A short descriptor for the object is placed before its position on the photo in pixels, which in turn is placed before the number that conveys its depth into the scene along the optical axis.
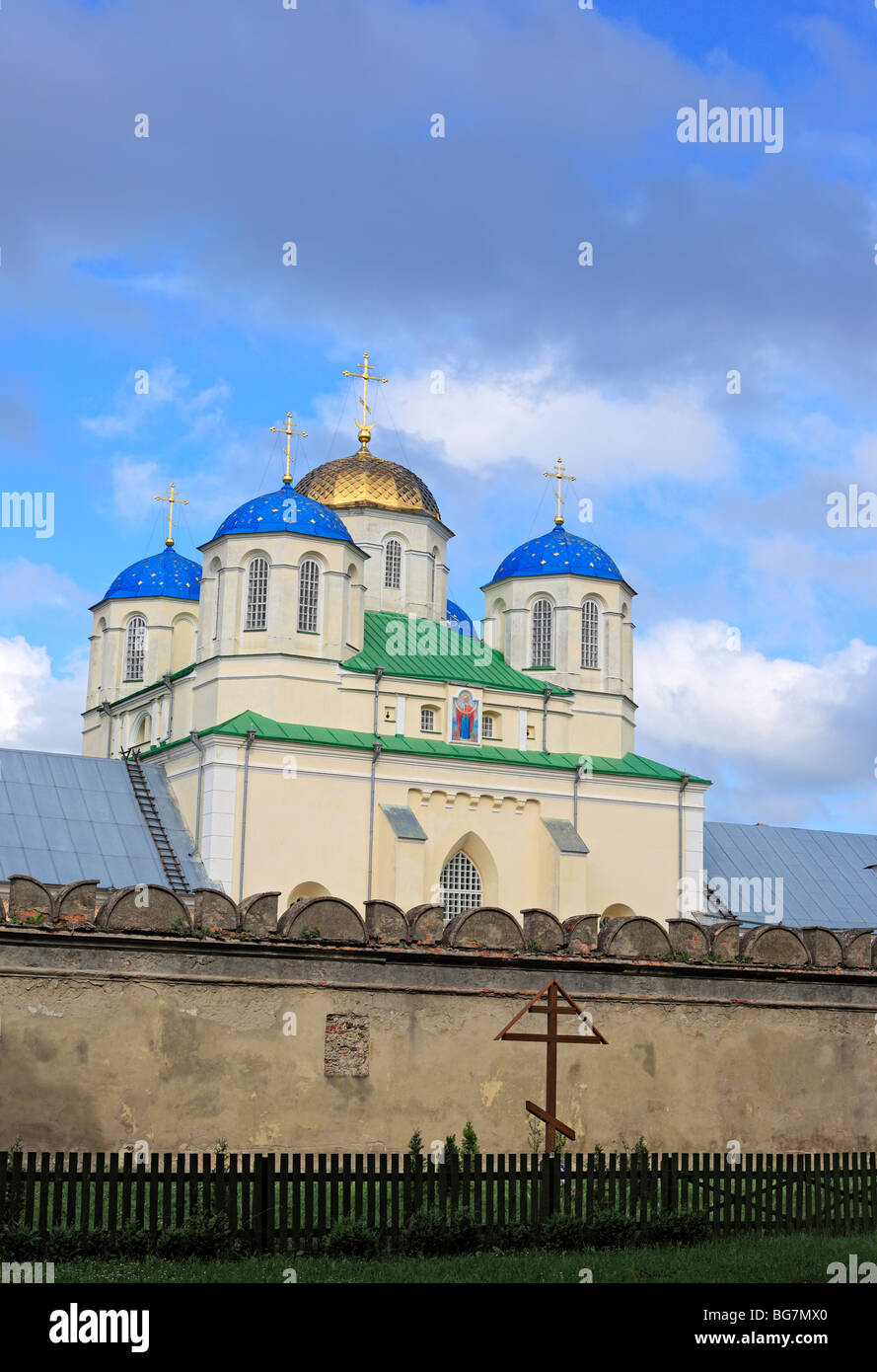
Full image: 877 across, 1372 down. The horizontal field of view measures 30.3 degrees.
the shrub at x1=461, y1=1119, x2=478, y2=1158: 18.98
